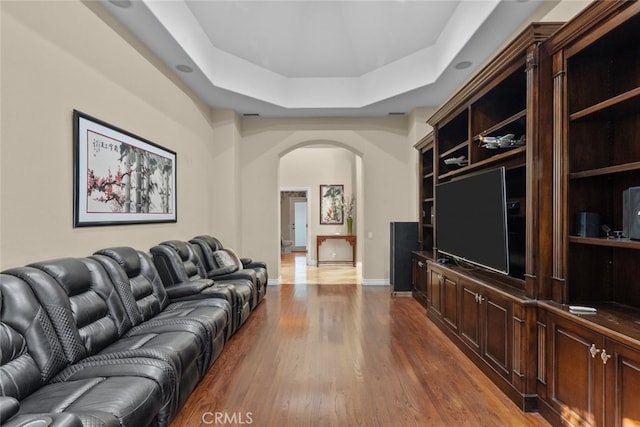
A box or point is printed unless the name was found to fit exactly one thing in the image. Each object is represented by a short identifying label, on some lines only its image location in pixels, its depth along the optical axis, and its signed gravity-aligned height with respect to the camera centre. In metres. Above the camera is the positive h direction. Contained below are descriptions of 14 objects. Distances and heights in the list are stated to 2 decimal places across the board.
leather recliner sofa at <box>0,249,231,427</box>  1.60 -0.86
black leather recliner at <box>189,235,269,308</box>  4.61 -0.76
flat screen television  2.80 -0.05
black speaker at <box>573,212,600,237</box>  2.19 -0.07
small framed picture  9.73 +0.28
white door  13.73 -0.31
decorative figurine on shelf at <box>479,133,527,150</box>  2.90 +0.65
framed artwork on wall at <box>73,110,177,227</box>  2.86 +0.40
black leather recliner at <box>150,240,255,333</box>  3.45 -0.74
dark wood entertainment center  1.90 -0.11
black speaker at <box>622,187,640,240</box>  1.91 +0.00
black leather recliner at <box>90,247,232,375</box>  2.64 -0.85
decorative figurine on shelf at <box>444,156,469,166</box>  3.88 +0.63
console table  9.03 -0.68
